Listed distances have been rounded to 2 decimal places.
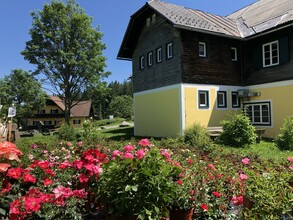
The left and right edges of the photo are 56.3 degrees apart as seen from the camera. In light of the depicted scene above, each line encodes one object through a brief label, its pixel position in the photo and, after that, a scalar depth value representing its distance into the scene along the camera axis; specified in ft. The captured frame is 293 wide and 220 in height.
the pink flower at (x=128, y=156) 9.06
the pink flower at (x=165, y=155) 10.42
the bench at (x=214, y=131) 44.89
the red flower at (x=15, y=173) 8.85
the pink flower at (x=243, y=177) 10.68
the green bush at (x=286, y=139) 35.01
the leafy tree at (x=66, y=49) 98.89
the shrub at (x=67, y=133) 43.32
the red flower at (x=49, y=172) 9.97
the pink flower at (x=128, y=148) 10.61
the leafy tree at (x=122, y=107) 201.83
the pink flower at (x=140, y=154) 9.00
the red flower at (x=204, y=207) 9.71
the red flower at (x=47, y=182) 9.46
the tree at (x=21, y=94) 144.77
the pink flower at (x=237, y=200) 10.15
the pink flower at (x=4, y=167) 8.63
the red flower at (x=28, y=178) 9.17
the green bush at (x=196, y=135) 33.61
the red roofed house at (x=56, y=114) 184.85
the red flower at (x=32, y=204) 7.82
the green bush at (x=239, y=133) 38.37
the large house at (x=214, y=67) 49.14
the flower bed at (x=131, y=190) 8.49
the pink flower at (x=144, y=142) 11.88
